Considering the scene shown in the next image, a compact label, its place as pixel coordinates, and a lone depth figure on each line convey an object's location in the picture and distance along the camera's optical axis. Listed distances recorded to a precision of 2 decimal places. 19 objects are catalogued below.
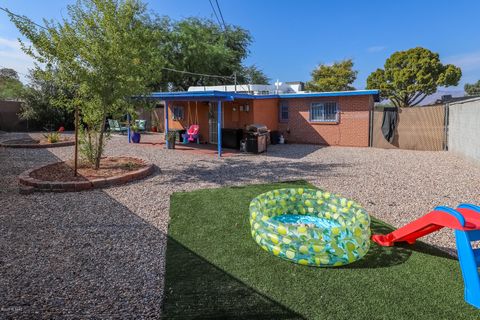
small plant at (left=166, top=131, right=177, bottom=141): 12.93
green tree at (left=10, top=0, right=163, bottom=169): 6.66
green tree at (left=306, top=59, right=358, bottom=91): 32.50
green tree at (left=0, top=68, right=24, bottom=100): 30.64
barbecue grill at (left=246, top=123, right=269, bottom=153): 11.95
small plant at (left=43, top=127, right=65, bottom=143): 13.24
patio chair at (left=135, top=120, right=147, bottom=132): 19.09
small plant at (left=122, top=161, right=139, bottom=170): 7.92
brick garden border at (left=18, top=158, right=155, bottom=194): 6.16
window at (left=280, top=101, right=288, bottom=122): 15.81
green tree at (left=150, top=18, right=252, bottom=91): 23.03
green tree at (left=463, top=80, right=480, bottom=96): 53.31
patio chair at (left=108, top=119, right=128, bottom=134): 17.81
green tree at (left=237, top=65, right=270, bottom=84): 28.75
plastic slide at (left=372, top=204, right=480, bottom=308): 2.56
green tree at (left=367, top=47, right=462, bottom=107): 26.93
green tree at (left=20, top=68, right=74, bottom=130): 18.73
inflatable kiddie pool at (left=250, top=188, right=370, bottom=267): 3.34
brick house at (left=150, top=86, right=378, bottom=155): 13.98
